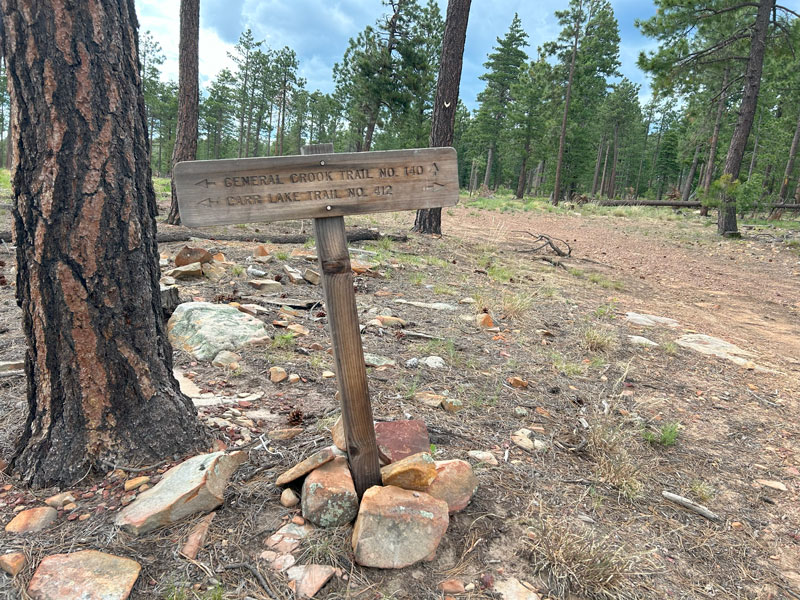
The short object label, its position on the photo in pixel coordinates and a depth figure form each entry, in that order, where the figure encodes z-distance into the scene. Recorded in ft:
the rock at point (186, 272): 16.88
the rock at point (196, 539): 5.53
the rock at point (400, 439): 7.30
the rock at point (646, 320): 18.37
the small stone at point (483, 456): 8.06
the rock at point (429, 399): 9.95
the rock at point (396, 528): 5.65
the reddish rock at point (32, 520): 5.65
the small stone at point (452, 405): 9.81
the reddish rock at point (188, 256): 17.81
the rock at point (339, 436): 7.02
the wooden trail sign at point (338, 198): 5.48
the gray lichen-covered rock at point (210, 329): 11.25
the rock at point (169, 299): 13.03
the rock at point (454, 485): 6.59
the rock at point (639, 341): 15.70
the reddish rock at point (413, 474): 6.45
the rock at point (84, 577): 4.83
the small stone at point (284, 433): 7.93
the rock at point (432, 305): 17.37
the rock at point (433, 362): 11.95
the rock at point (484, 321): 15.64
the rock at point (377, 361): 11.61
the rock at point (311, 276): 18.24
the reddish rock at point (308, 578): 5.27
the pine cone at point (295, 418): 8.43
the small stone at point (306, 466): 6.55
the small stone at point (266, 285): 17.03
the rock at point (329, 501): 6.09
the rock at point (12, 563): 5.07
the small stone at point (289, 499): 6.40
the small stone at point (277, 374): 10.21
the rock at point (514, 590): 5.47
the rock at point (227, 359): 10.63
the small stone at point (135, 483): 6.37
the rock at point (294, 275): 18.41
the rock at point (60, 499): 6.12
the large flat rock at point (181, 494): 5.75
